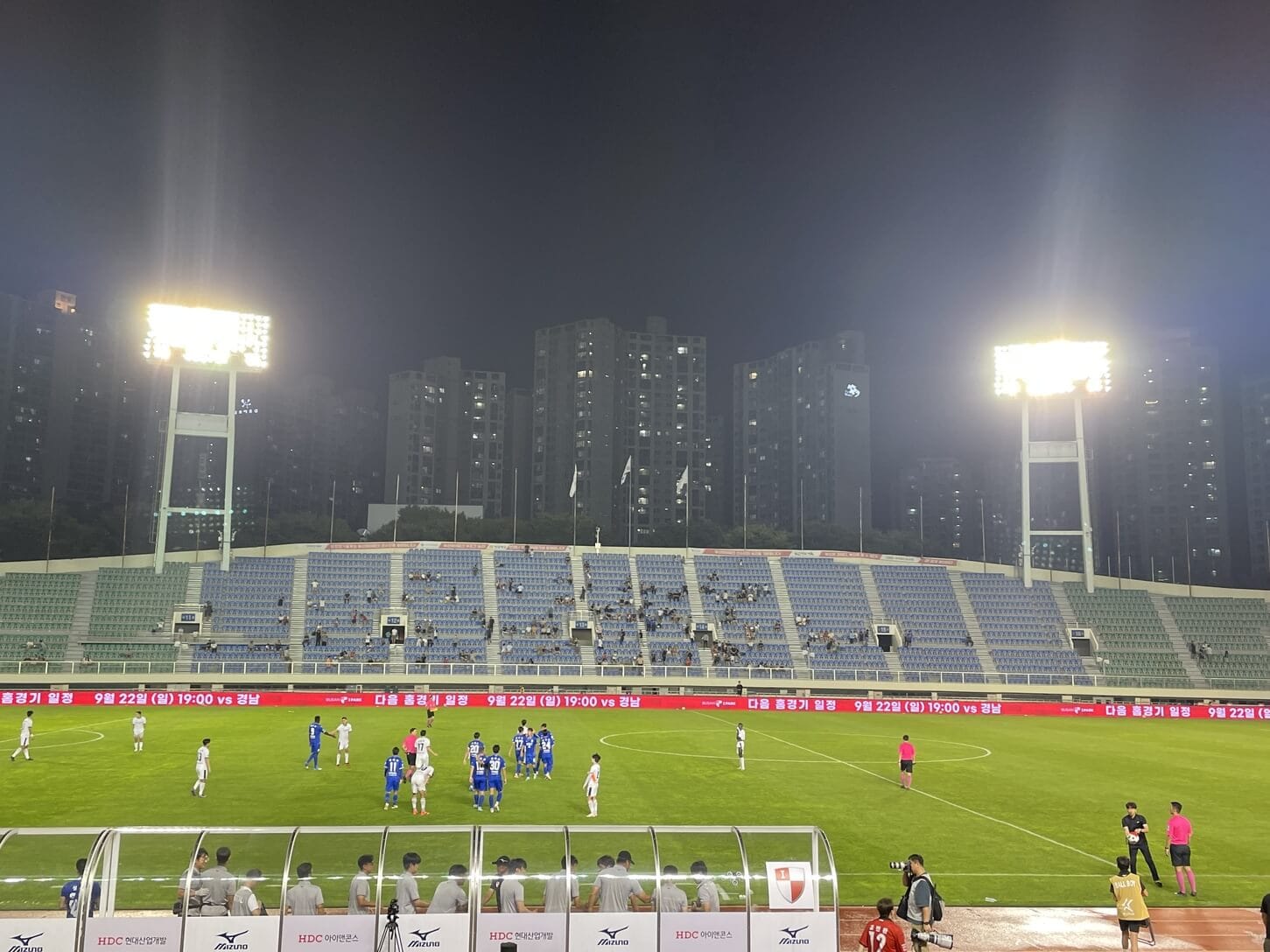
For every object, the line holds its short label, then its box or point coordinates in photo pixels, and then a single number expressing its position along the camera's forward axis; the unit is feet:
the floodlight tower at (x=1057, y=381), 240.73
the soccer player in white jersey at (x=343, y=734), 104.47
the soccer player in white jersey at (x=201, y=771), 83.82
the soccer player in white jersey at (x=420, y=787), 79.71
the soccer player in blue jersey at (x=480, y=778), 81.10
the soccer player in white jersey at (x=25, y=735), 103.71
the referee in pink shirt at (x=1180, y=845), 59.00
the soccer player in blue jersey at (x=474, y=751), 83.46
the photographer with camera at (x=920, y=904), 41.16
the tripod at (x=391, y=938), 36.29
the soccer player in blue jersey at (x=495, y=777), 80.52
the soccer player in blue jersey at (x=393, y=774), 81.92
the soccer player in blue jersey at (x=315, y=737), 98.73
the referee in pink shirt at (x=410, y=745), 89.71
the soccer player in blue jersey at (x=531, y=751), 99.14
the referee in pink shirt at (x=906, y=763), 92.99
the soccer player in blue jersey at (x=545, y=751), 97.66
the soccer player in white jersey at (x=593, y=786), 76.89
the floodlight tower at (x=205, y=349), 219.82
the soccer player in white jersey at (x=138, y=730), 110.42
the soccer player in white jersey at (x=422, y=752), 81.20
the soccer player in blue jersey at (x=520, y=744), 98.32
